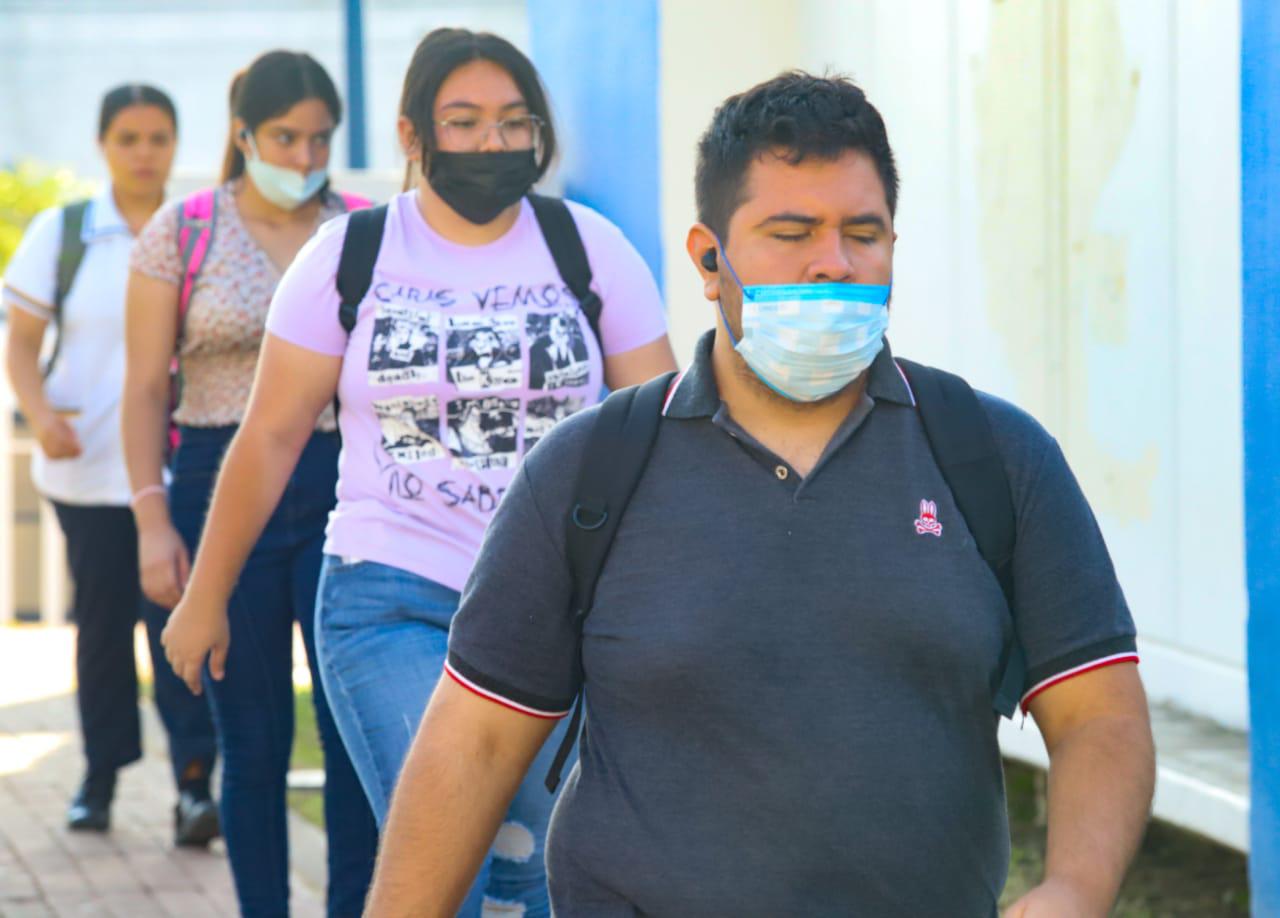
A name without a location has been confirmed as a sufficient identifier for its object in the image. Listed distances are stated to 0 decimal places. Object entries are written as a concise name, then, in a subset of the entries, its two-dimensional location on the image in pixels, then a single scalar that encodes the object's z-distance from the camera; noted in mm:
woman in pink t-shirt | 7379
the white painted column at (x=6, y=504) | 26062
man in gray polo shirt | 4719
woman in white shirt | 13195
